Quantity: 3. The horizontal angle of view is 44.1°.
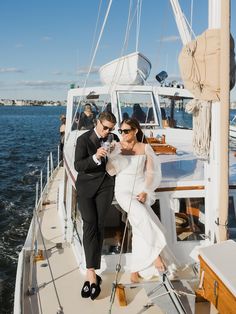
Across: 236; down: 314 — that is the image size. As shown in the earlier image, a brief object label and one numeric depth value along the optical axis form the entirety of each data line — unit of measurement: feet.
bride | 12.82
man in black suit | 12.46
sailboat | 10.53
